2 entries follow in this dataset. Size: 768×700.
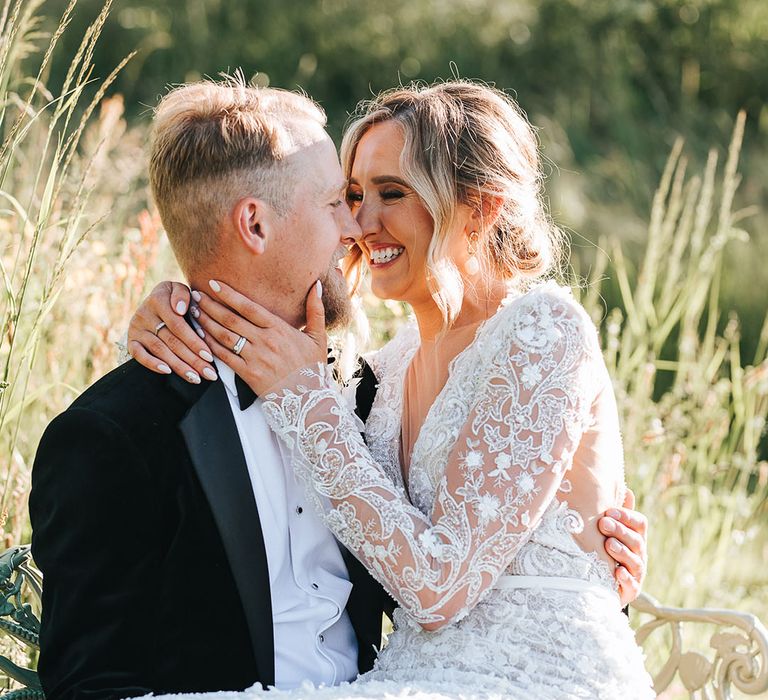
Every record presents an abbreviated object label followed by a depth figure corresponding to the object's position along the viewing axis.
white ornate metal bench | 2.82
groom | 2.43
